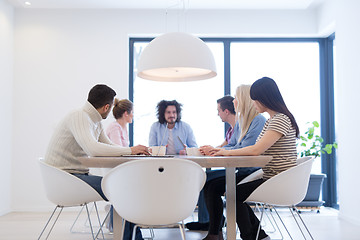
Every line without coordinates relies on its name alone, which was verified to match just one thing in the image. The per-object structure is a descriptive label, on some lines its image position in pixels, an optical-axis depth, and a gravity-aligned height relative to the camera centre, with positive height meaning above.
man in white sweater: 2.63 -0.07
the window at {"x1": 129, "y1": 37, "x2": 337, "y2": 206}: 5.82 +0.64
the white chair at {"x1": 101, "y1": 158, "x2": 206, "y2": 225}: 1.93 -0.28
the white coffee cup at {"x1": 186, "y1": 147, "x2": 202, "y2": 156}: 2.76 -0.15
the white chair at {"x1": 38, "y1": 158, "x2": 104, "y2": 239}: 2.57 -0.37
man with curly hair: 4.51 +0.00
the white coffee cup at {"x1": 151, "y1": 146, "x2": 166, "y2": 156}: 2.80 -0.14
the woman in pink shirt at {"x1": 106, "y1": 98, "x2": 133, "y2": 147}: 4.12 +0.09
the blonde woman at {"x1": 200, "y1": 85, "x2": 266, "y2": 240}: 3.07 -0.09
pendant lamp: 2.95 +0.55
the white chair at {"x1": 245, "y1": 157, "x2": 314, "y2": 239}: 2.42 -0.35
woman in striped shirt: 2.53 -0.07
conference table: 2.13 -0.17
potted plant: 5.15 -0.29
